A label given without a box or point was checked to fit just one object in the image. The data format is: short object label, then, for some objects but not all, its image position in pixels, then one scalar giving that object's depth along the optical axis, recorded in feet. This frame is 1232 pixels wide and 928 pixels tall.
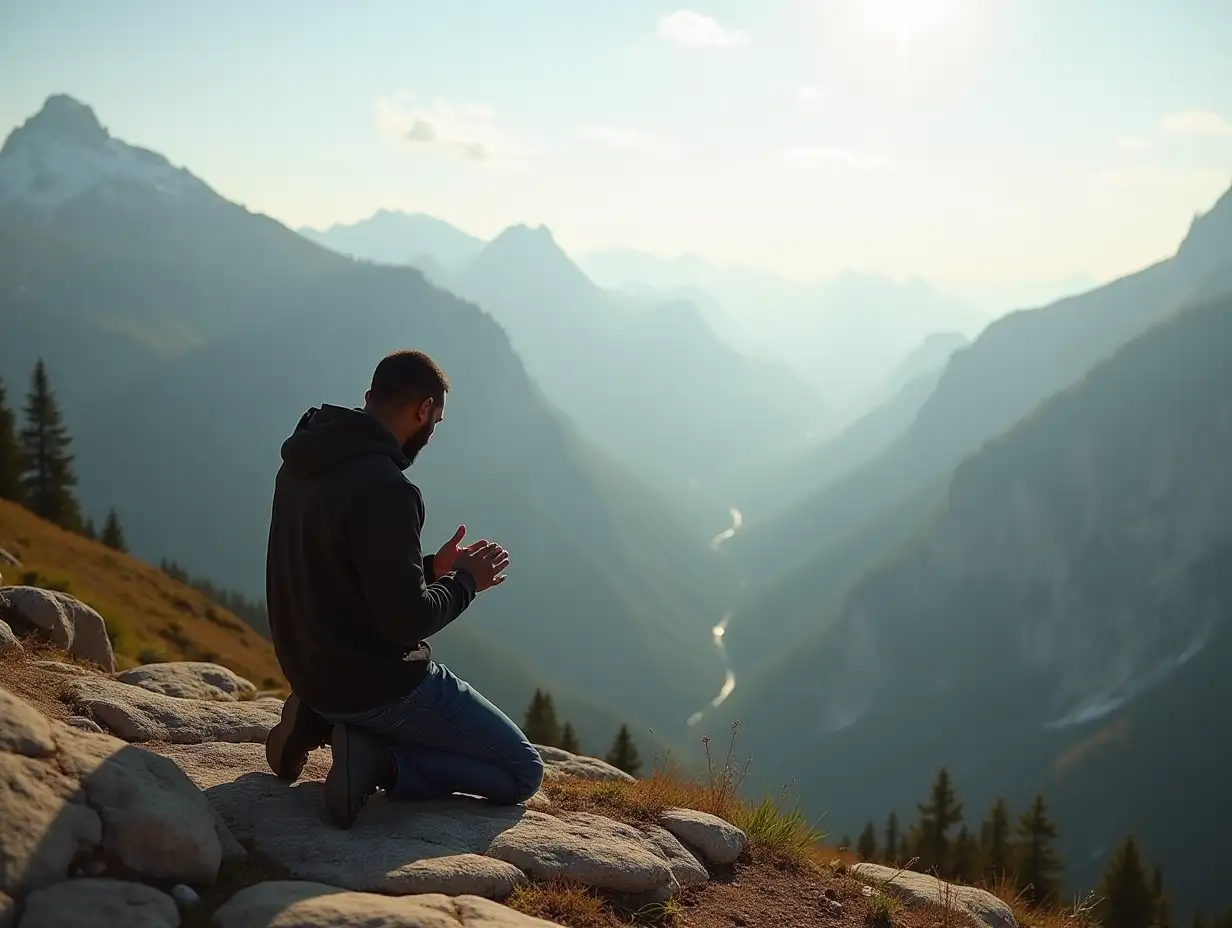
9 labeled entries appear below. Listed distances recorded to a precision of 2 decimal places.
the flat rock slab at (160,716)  29.14
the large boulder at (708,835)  28.81
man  21.47
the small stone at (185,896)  17.90
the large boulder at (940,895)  29.73
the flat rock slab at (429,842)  20.98
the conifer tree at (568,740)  183.97
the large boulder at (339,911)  16.71
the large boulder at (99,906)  15.65
